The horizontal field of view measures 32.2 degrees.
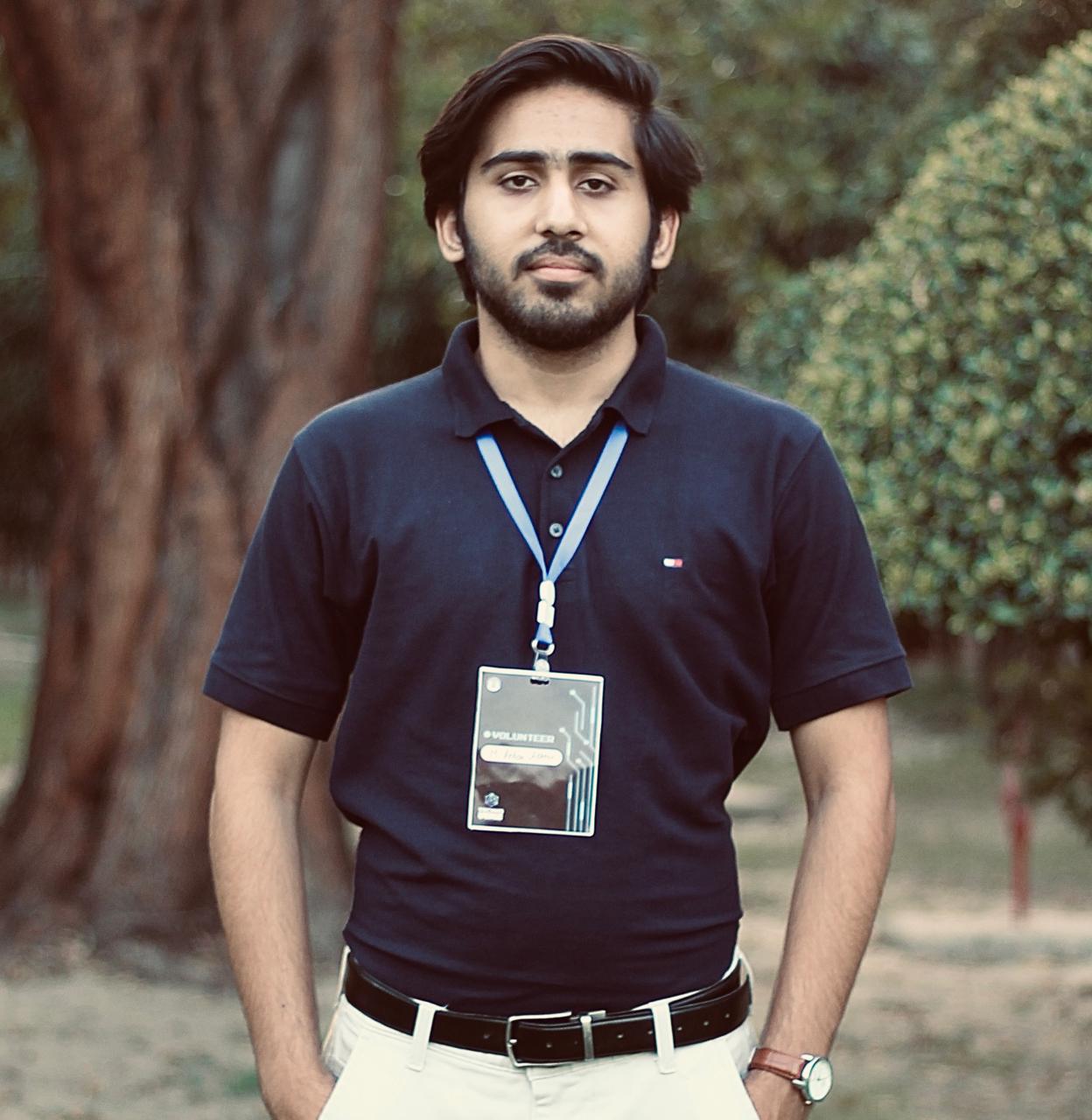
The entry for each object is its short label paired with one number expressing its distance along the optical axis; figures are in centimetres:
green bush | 499
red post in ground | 1007
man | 260
